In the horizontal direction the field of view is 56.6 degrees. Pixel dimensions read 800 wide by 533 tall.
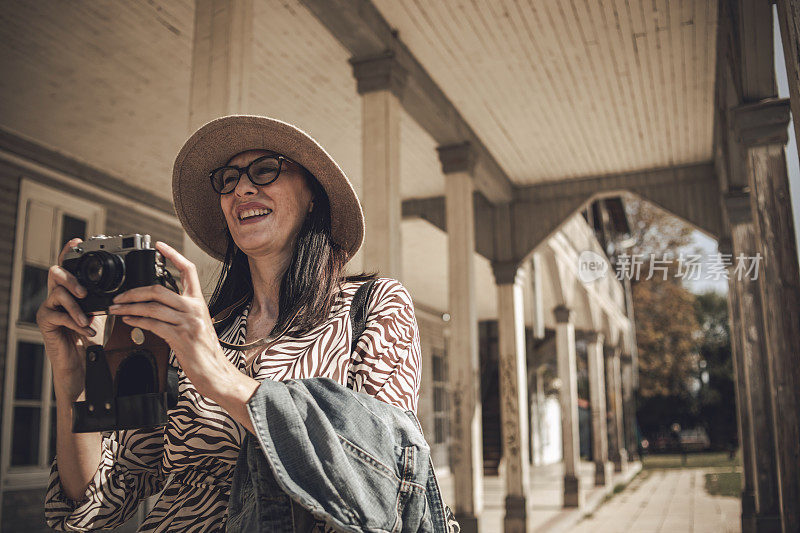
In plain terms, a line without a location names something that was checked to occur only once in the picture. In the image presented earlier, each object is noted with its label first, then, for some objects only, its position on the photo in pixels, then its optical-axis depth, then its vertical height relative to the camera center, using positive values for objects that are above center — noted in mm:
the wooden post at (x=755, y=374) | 7367 +217
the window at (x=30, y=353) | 7465 +488
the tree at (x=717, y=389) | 34750 +340
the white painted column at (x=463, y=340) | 7977 +625
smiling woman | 1335 +126
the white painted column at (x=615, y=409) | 20703 -346
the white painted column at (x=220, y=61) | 3826 +1775
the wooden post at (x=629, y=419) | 25567 -765
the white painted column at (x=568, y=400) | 13148 -54
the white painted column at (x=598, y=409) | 16797 -280
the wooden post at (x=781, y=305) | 5434 +665
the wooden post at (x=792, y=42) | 3113 +1518
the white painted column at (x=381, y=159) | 5785 +1888
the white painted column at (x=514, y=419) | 9852 -283
